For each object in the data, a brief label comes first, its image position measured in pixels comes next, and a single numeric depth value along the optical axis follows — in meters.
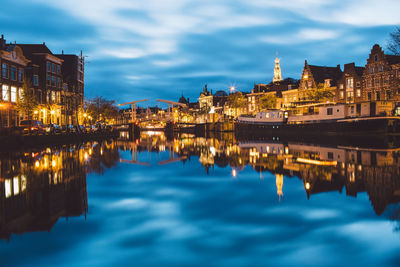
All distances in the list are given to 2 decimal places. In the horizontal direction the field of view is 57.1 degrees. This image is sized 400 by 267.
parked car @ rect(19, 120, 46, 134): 34.06
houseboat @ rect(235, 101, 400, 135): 45.62
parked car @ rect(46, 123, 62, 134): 37.59
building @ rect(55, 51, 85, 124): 67.75
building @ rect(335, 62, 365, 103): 65.31
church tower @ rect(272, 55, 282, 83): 157.46
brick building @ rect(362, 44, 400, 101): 59.31
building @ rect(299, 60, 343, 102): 75.08
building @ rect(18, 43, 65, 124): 54.84
